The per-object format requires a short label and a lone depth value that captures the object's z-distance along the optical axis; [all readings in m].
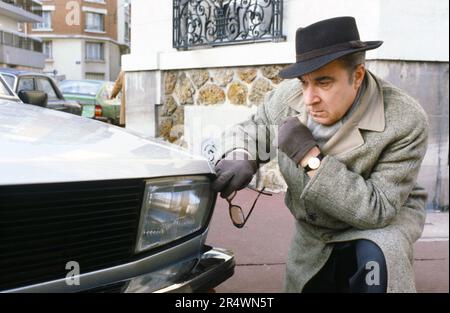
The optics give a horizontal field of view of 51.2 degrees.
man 1.54
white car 1.17
